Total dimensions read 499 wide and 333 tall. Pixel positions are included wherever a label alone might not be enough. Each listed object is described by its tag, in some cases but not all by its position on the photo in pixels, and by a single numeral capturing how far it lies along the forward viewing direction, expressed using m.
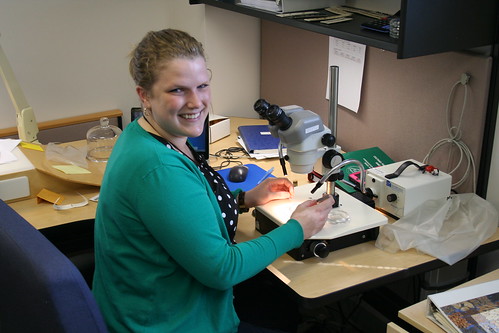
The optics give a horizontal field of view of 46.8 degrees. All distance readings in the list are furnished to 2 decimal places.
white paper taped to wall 2.03
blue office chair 1.01
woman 1.20
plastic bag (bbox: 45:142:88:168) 1.99
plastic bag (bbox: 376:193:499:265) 1.50
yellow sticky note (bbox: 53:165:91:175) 1.90
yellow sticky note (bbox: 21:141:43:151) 2.05
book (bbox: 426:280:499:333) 1.20
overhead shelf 1.40
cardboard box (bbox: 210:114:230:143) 2.35
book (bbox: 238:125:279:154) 2.19
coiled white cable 1.66
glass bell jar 2.09
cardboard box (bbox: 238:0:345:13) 1.89
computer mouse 1.93
